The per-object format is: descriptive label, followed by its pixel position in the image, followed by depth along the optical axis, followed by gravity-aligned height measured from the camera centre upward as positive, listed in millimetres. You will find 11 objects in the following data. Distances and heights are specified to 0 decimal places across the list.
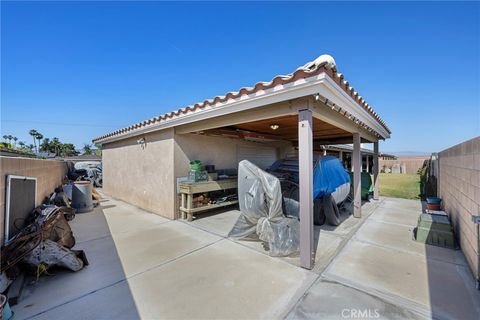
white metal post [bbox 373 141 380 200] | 8539 -312
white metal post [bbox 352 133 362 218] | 6034 -377
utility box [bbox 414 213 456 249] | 3987 -1396
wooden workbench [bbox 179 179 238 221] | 5707 -786
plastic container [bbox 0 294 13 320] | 2021 -1571
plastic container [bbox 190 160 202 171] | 6000 -44
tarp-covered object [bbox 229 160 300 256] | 3764 -1046
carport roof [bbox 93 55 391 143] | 2816 +1304
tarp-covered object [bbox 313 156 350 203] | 5281 -442
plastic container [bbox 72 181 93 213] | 6988 -1199
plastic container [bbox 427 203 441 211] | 5853 -1243
